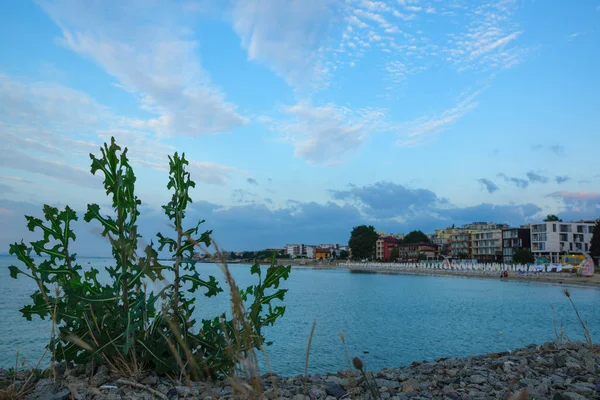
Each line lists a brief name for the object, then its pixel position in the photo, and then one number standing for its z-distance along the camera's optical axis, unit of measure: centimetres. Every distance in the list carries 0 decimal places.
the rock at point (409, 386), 586
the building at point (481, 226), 16645
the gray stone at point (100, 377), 484
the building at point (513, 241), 12238
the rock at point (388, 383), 606
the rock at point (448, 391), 564
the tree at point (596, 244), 9375
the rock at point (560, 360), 722
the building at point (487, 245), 13125
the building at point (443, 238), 16831
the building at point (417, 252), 15388
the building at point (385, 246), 17812
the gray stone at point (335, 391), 516
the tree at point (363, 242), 16925
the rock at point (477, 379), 648
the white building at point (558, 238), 11181
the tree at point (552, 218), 13500
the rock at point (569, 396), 484
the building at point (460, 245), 14850
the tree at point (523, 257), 10844
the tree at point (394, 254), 16429
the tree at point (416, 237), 17804
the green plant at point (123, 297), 510
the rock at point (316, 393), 509
